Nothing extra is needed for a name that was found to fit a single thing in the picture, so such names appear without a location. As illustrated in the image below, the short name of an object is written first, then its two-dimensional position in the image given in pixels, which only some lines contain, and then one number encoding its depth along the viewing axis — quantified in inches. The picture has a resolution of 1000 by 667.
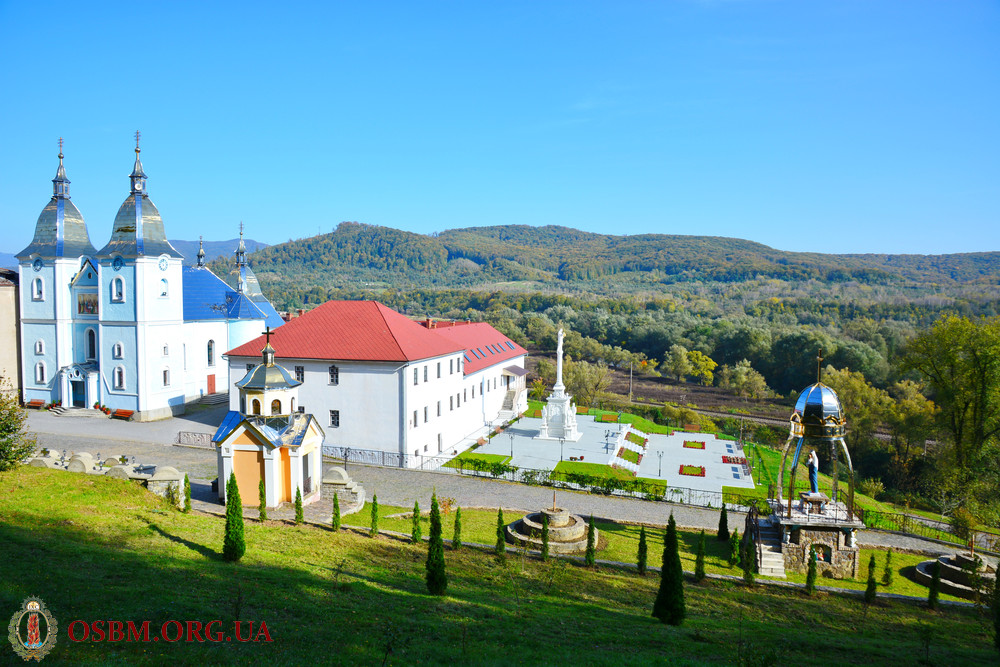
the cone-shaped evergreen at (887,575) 671.8
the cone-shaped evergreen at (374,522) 690.8
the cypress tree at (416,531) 683.4
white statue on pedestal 1524.4
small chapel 781.3
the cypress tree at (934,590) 620.0
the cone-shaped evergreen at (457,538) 682.6
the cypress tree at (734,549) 710.5
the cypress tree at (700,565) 644.7
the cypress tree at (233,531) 542.6
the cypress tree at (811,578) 631.8
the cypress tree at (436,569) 513.7
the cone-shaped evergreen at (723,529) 820.6
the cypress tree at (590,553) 673.7
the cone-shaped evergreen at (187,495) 706.8
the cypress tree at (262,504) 709.9
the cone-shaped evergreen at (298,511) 713.0
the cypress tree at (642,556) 654.5
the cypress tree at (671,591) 498.3
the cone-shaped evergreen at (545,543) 669.9
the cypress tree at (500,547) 660.1
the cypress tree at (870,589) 606.5
